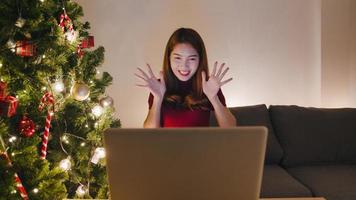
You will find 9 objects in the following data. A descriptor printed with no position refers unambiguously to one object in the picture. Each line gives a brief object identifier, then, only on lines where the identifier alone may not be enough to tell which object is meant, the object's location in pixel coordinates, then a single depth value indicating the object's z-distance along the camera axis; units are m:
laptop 0.91
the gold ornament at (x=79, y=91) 1.68
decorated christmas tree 1.36
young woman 1.76
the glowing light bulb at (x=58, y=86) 1.69
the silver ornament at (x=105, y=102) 1.93
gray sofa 2.60
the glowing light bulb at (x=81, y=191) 1.85
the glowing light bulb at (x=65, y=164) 1.71
